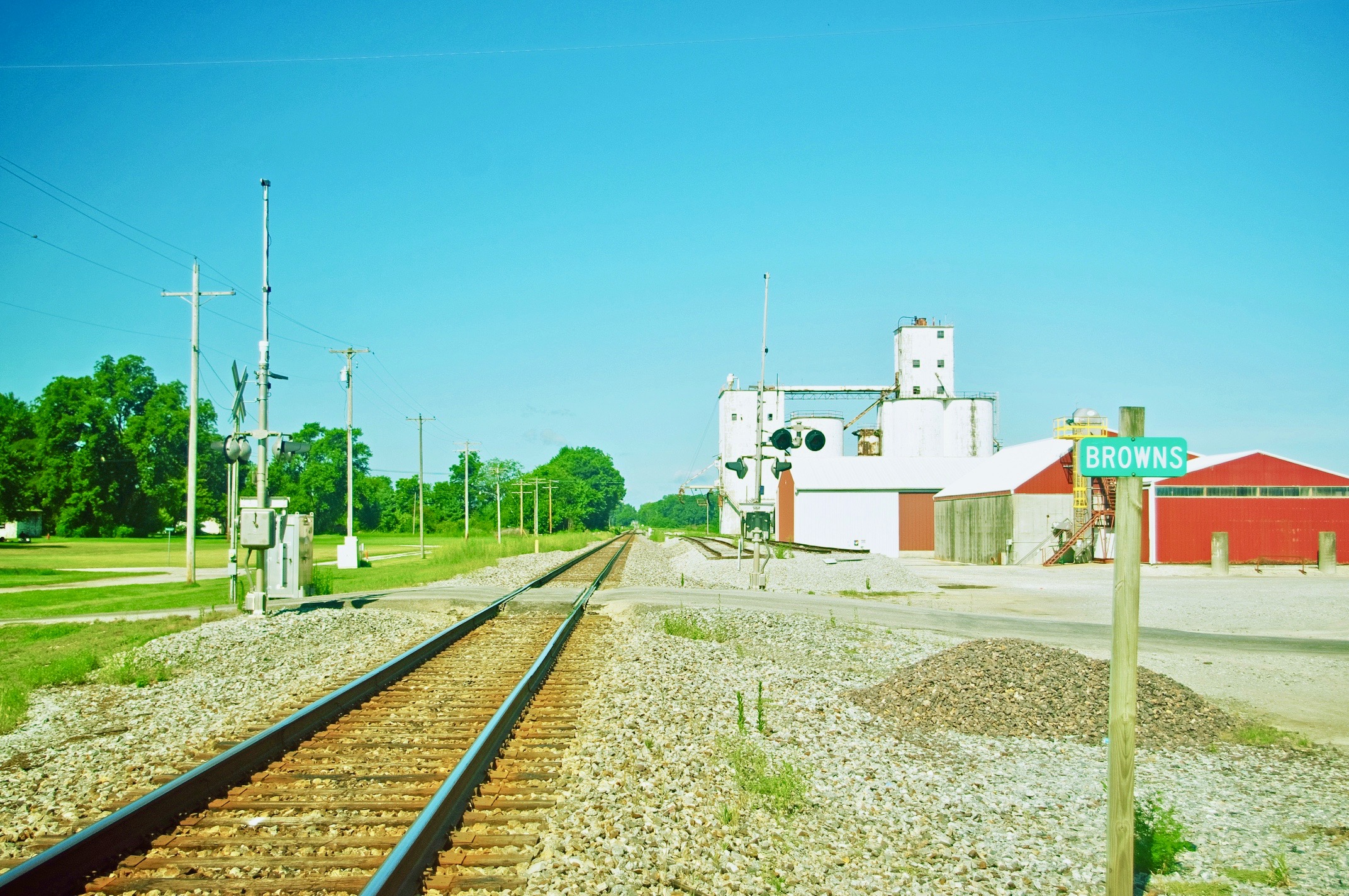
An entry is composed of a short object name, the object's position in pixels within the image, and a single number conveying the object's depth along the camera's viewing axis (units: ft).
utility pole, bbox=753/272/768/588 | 80.74
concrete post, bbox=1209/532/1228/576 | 111.96
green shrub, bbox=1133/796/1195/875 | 18.74
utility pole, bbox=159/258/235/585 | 97.45
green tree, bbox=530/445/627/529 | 480.64
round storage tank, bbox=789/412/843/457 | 264.31
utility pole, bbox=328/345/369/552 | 128.55
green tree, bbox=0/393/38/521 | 266.16
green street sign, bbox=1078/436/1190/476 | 15.56
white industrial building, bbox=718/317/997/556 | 181.98
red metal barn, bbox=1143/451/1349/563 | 124.88
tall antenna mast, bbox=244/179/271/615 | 54.24
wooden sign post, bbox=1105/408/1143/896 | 15.57
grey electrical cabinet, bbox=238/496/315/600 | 58.39
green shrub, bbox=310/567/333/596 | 71.77
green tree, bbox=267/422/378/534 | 398.62
